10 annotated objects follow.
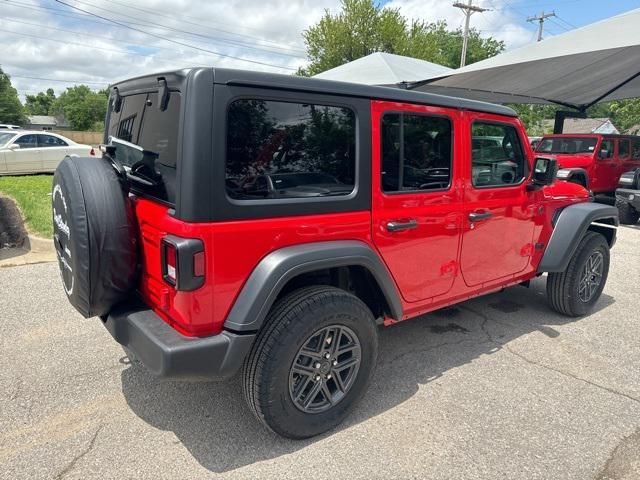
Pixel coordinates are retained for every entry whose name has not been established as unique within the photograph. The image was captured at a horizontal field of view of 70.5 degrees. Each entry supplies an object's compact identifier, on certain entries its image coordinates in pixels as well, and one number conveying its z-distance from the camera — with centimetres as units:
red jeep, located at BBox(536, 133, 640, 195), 1070
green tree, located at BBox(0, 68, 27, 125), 5907
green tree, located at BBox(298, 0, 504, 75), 2540
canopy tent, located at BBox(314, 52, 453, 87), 979
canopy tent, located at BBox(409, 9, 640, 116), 697
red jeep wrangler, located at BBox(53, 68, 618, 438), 207
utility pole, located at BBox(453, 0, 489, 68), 2909
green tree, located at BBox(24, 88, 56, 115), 11000
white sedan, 1149
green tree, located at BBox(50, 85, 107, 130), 7981
